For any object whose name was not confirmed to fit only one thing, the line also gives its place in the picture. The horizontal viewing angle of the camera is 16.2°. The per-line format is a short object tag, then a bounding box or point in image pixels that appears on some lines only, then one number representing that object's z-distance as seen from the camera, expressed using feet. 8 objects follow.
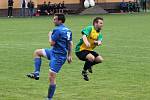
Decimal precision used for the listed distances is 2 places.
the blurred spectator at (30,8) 188.96
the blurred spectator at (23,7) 189.76
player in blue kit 34.63
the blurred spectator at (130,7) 232.61
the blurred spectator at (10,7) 186.19
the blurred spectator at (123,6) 232.94
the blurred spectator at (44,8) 202.39
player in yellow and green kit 39.91
